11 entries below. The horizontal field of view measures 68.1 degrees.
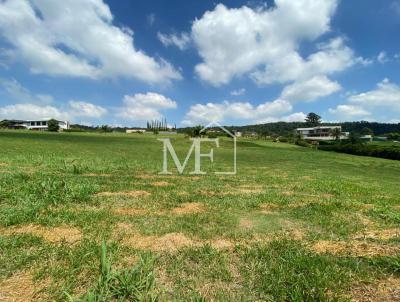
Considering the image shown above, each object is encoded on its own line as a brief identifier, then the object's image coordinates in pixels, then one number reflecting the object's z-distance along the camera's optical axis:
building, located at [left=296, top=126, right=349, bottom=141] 120.06
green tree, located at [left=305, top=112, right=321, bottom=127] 147.38
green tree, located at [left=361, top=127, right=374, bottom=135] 121.31
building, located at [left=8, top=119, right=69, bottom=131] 117.88
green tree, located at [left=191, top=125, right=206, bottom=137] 61.71
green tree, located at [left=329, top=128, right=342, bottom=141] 102.12
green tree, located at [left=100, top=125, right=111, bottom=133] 95.38
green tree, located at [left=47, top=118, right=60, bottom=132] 92.75
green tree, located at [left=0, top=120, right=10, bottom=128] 100.70
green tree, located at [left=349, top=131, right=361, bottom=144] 68.14
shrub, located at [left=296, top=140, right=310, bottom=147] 74.31
